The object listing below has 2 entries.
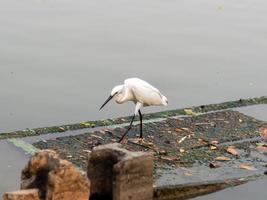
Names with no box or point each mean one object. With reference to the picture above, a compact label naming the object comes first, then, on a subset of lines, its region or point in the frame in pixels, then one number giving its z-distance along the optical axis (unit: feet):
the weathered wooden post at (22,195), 28.63
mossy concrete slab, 36.83
